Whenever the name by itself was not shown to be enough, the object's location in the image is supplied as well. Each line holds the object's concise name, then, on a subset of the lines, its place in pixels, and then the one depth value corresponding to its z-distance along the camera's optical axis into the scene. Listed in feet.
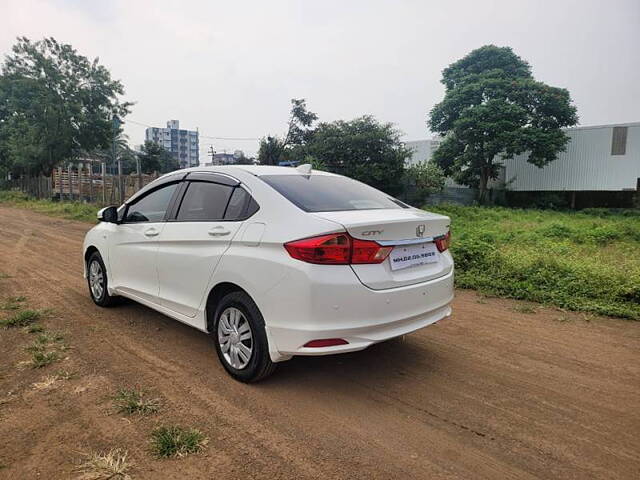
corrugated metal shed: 91.73
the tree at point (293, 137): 102.42
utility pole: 98.27
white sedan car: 9.24
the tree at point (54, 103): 88.22
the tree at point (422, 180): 76.48
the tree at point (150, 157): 171.83
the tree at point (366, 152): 73.77
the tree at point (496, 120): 82.69
